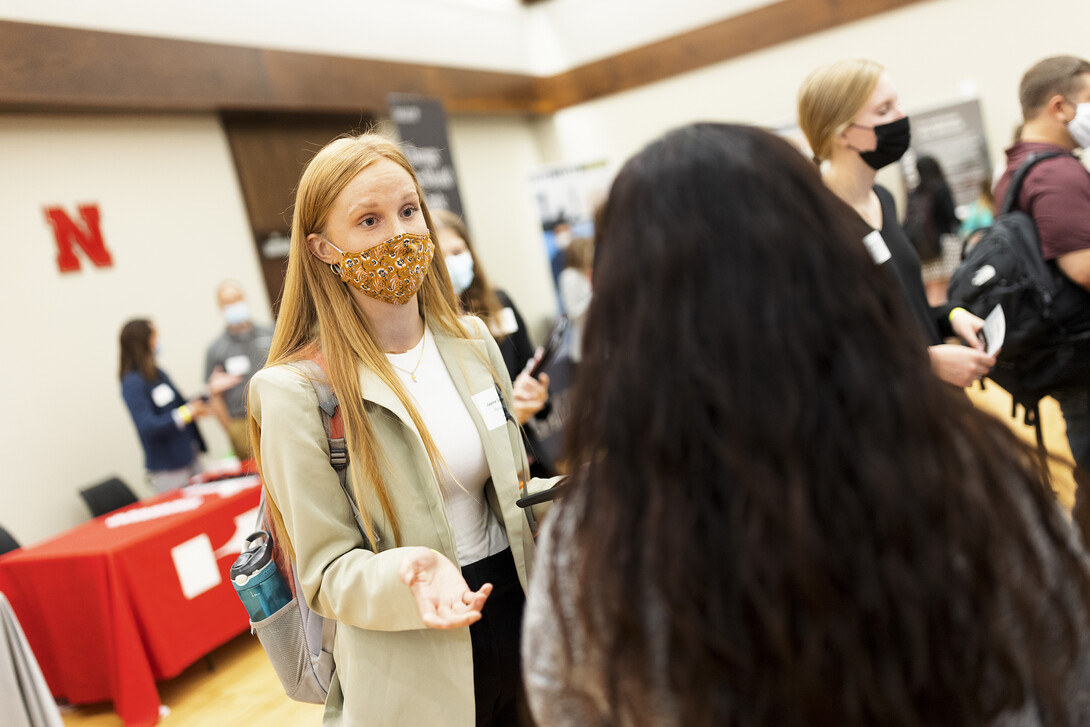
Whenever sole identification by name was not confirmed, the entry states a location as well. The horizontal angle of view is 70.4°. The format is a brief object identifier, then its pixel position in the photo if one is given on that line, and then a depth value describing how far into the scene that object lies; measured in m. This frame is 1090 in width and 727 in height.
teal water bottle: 1.41
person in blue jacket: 4.69
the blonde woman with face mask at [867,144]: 2.11
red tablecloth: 3.35
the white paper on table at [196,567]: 3.60
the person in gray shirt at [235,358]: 5.18
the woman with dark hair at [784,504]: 0.65
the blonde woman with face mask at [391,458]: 1.28
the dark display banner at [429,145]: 6.79
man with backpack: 2.25
